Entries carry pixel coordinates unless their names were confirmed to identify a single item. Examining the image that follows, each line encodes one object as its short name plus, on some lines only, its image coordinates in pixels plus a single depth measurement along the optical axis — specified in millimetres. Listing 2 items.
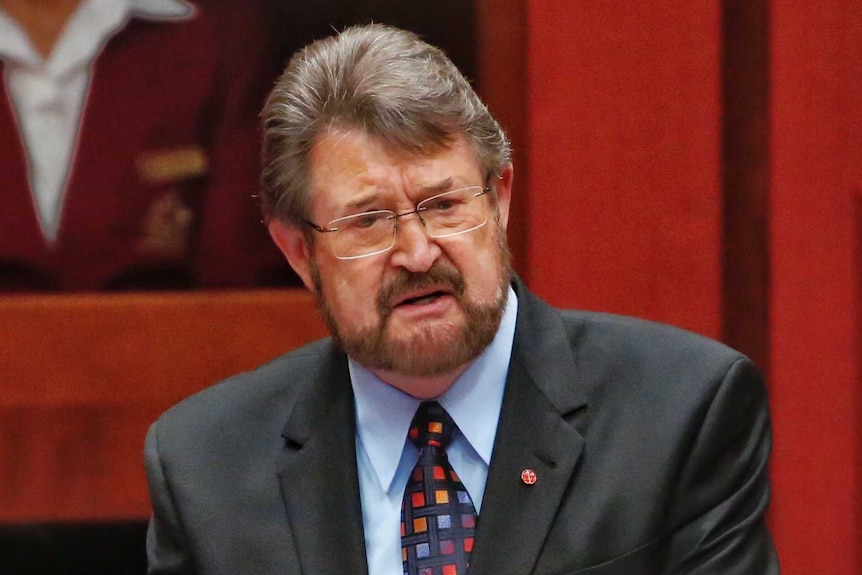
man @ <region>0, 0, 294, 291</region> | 8353
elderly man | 7994
